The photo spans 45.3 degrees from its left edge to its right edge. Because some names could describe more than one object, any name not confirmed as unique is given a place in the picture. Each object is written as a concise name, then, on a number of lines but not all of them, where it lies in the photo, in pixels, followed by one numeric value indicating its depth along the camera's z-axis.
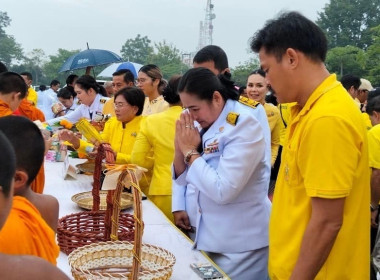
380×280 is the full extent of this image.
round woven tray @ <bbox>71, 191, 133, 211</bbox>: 2.42
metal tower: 44.12
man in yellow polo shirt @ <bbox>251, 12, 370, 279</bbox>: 1.27
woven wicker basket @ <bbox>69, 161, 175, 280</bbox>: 1.45
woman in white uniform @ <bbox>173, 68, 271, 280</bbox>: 1.87
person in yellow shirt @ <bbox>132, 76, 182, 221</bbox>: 2.78
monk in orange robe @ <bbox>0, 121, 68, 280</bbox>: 0.90
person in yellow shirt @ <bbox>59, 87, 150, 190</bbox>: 3.27
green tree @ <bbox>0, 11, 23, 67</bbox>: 52.28
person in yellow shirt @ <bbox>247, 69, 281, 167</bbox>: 4.35
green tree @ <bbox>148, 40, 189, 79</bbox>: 46.34
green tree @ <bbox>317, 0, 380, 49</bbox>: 43.06
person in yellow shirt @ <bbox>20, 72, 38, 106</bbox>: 7.76
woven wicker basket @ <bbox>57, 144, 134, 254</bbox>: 1.83
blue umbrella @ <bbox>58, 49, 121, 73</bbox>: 7.87
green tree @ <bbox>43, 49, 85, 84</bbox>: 47.08
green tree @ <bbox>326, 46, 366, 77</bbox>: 26.25
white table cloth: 1.79
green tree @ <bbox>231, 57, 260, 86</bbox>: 33.88
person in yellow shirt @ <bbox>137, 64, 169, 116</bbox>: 4.70
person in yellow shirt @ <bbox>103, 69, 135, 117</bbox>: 5.10
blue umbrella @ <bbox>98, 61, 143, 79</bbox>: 9.94
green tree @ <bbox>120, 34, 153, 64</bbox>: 61.34
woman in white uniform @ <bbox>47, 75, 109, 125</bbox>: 5.02
